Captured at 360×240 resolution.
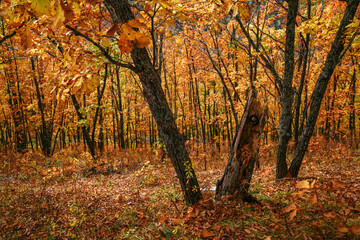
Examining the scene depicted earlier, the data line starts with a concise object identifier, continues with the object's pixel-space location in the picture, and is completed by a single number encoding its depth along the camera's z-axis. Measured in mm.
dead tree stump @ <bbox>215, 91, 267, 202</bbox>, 3572
